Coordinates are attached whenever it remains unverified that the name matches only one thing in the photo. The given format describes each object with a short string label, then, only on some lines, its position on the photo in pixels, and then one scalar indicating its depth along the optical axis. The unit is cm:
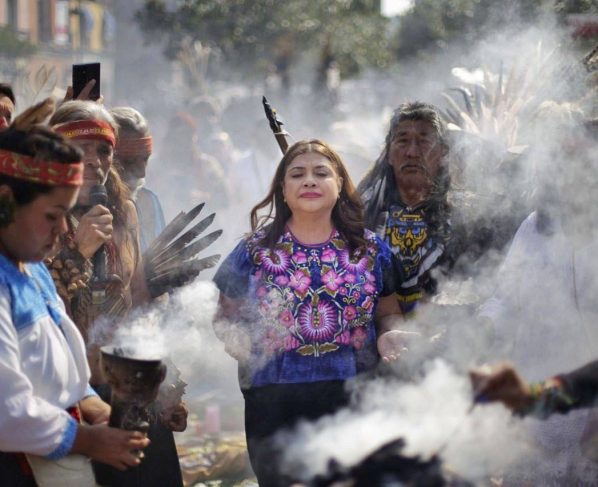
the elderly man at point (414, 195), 478
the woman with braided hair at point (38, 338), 268
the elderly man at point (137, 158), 497
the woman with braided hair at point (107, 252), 381
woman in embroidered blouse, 405
